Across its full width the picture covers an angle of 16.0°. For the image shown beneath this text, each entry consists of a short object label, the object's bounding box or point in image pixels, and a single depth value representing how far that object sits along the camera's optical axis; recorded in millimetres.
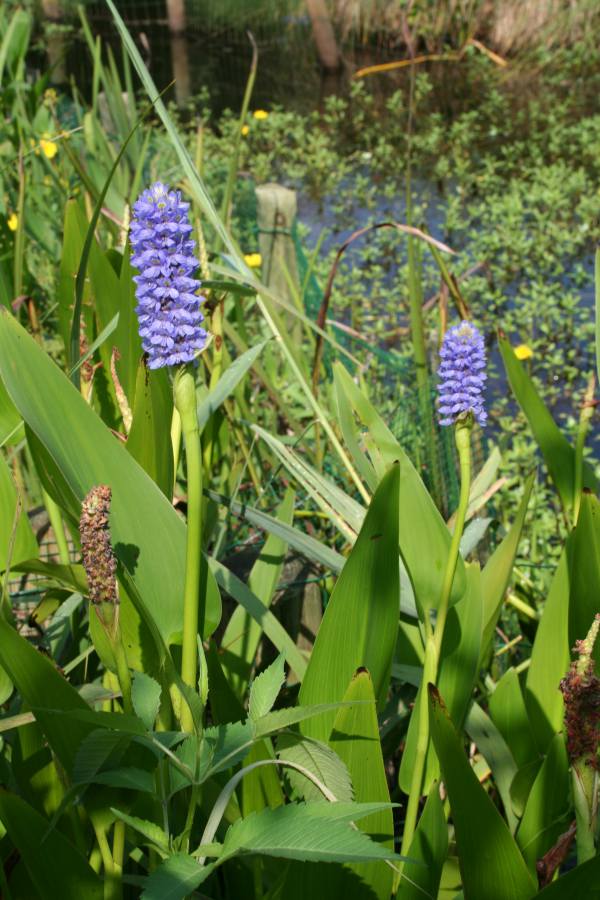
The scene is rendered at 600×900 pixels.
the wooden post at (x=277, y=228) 3678
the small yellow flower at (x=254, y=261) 3559
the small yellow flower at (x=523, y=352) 3823
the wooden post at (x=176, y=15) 14175
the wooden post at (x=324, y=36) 10986
